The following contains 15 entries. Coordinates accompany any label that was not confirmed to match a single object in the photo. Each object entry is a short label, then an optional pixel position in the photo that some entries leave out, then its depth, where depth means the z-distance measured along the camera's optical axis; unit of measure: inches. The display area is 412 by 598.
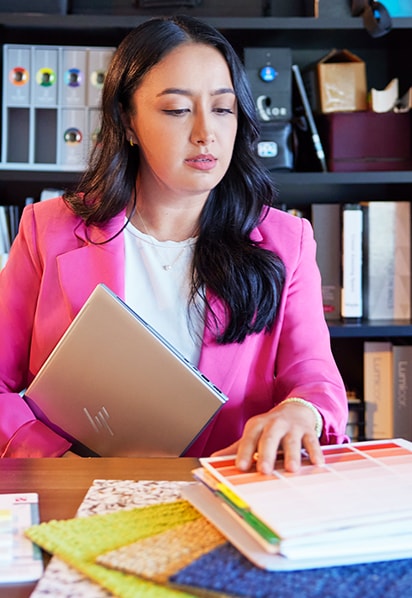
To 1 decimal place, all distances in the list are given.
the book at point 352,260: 93.6
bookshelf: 90.4
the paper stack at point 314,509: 25.0
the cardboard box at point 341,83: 92.7
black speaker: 91.9
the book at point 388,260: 94.0
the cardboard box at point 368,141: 92.3
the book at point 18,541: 25.7
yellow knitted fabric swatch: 23.5
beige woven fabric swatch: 24.1
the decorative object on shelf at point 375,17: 88.0
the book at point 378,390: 94.1
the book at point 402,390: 93.9
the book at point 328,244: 94.3
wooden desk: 33.3
